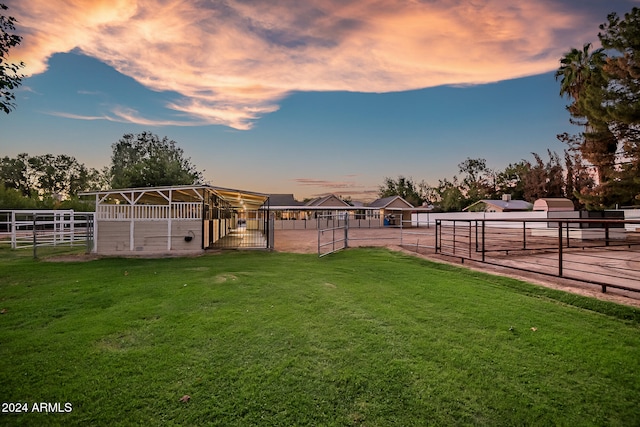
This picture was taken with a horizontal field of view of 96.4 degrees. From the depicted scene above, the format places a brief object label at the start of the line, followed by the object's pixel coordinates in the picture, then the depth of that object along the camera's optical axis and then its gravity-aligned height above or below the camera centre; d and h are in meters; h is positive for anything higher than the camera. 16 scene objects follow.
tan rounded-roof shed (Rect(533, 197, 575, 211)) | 20.89 +0.65
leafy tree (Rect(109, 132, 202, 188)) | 32.94 +6.80
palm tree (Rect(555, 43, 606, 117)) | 24.47 +12.99
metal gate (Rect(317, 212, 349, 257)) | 11.71 -1.64
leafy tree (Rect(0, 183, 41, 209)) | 29.92 +1.42
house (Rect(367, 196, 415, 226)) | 37.41 +0.67
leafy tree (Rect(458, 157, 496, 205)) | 52.84 +6.77
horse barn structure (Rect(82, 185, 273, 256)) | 12.95 -0.61
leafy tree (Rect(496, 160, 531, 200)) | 51.17 +6.45
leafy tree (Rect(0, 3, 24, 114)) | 6.57 +3.60
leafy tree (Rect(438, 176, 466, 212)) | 50.72 +2.46
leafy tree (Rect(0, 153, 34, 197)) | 49.44 +7.27
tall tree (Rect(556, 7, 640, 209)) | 14.14 +5.12
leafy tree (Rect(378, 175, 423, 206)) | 68.25 +6.20
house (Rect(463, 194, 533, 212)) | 39.79 +1.24
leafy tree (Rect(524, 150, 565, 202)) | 44.50 +5.49
